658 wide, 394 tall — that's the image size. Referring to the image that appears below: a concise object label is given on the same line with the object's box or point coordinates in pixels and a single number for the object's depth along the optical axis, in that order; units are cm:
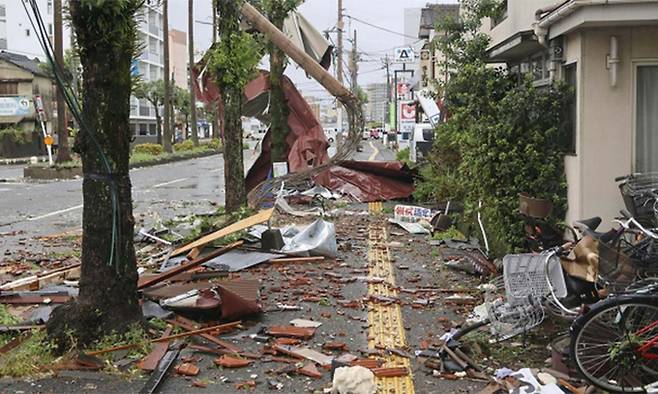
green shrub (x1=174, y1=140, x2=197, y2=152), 5259
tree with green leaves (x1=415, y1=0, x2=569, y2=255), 888
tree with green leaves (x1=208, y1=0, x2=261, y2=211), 1381
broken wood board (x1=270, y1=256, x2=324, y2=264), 993
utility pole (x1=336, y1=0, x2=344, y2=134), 3828
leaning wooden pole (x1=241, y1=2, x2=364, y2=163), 1548
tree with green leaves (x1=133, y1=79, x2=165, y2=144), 6356
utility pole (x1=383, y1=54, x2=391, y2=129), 7251
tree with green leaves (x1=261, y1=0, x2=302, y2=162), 1934
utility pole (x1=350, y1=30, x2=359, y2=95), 5734
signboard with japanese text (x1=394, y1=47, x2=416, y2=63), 5022
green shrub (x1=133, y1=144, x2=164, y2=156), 4509
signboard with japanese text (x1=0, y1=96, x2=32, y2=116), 5244
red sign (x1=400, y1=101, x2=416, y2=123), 3403
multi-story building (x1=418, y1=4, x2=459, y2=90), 1660
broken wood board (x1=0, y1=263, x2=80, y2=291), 850
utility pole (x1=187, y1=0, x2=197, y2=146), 5047
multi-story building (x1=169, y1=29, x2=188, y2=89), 10731
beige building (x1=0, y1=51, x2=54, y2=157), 5253
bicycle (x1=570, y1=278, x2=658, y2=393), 506
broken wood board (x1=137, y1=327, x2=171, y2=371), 566
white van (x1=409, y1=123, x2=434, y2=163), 2308
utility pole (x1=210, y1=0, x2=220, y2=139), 1407
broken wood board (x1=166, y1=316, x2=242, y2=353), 614
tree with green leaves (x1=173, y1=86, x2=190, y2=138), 7380
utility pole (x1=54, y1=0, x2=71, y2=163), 3172
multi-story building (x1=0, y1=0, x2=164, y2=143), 7575
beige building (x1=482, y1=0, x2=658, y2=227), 813
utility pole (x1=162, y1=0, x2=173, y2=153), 4559
